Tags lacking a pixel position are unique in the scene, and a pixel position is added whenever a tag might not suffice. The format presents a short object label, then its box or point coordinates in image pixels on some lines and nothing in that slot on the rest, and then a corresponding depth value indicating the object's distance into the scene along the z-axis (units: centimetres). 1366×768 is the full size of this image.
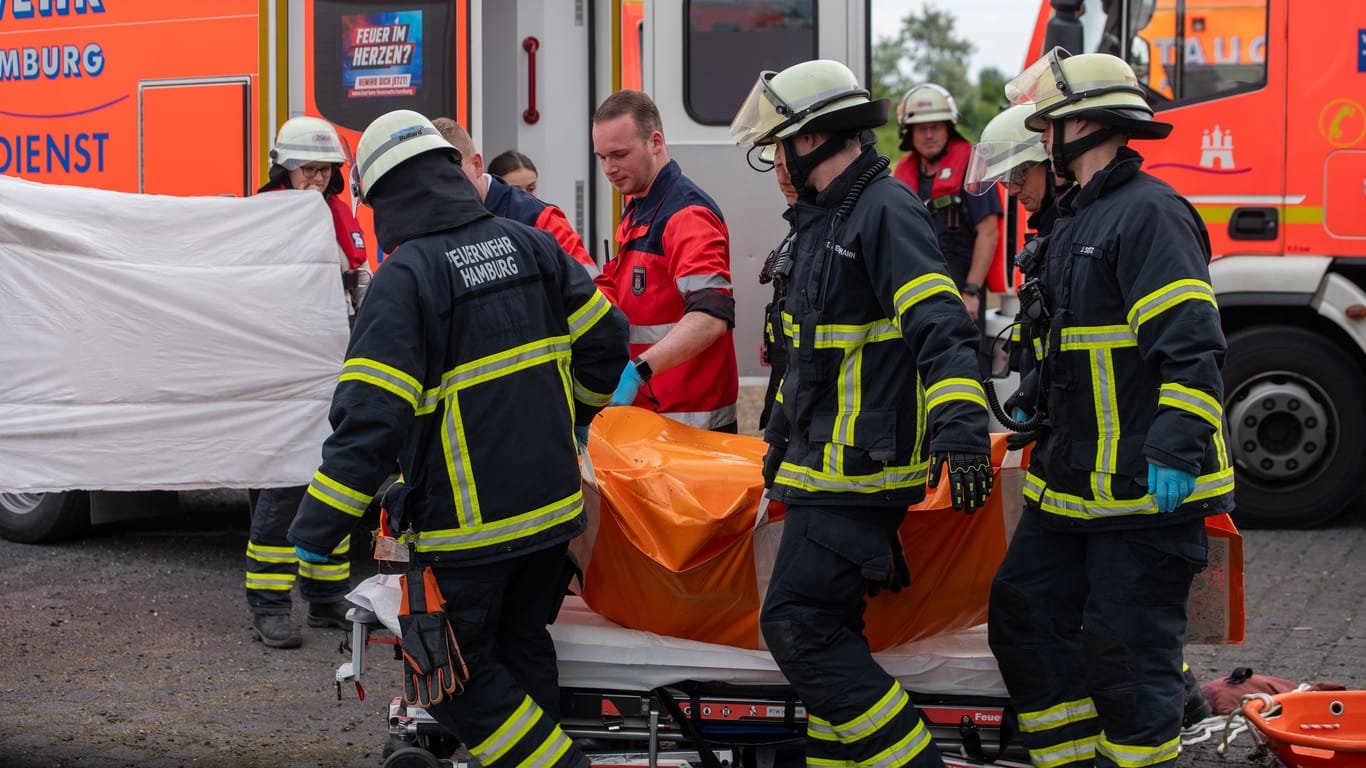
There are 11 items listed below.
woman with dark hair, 610
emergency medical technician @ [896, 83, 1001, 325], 730
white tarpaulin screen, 477
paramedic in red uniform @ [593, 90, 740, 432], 462
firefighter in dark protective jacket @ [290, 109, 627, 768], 355
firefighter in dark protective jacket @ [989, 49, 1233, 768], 340
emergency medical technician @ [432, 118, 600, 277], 497
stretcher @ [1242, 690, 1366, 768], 405
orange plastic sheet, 394
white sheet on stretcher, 393
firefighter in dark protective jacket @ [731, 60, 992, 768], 364
